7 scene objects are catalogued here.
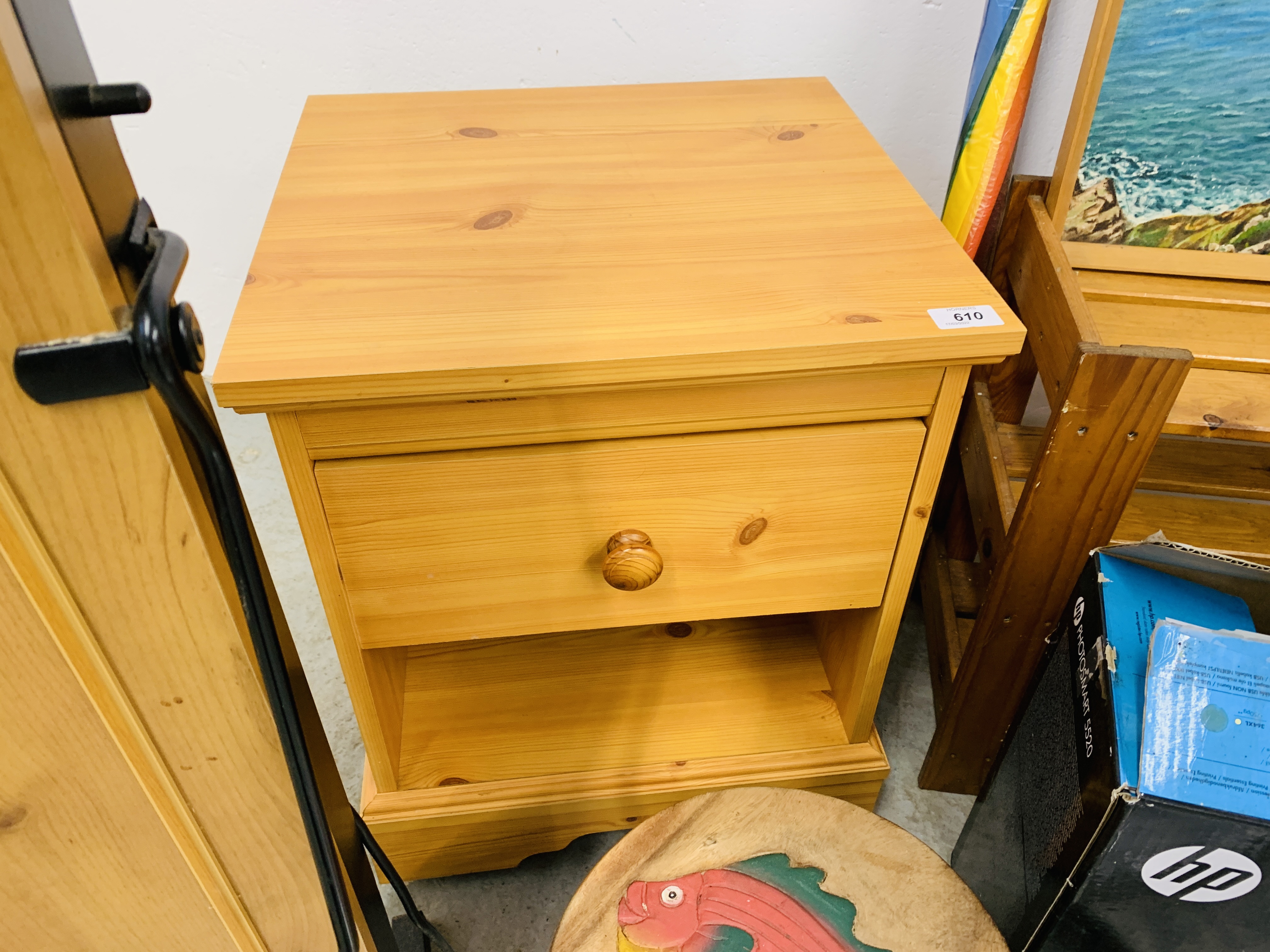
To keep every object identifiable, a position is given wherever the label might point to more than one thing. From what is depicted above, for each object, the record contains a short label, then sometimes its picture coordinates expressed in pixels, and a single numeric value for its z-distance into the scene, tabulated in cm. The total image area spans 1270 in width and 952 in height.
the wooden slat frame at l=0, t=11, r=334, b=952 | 29
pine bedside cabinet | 55
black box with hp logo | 58
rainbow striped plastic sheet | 78
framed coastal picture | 79
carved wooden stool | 58
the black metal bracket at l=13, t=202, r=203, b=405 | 30
